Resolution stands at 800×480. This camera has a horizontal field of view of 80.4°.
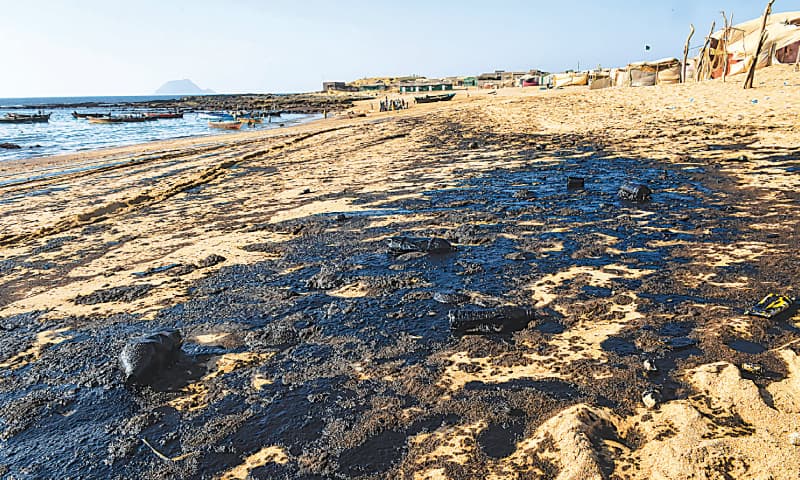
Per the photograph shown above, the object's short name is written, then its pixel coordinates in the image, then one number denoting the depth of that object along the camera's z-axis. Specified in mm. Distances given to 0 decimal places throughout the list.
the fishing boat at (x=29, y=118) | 54578
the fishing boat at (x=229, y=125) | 36562
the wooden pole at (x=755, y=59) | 18500
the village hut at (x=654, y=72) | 31141
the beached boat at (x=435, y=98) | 52256
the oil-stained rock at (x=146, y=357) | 3672
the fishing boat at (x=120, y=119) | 48666
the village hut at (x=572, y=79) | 45219
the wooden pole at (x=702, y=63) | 27241
